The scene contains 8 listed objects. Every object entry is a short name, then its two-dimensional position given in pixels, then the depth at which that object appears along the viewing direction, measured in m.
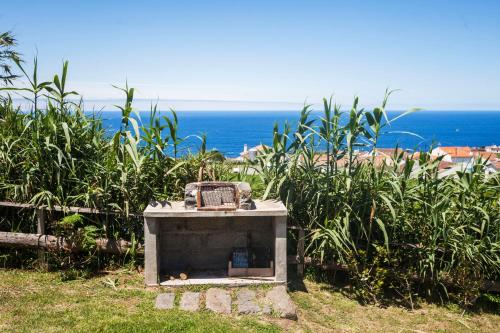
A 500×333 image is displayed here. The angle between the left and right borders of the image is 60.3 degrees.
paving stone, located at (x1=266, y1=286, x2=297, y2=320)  4.16
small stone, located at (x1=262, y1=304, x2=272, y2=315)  4.16
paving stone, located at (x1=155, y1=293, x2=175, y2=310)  4.19
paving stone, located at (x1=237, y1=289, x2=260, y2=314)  4.18
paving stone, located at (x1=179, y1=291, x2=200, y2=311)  4.18
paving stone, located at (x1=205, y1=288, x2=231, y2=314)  4.19
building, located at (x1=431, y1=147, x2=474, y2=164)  36.69
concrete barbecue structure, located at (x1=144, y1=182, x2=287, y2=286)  4.68
